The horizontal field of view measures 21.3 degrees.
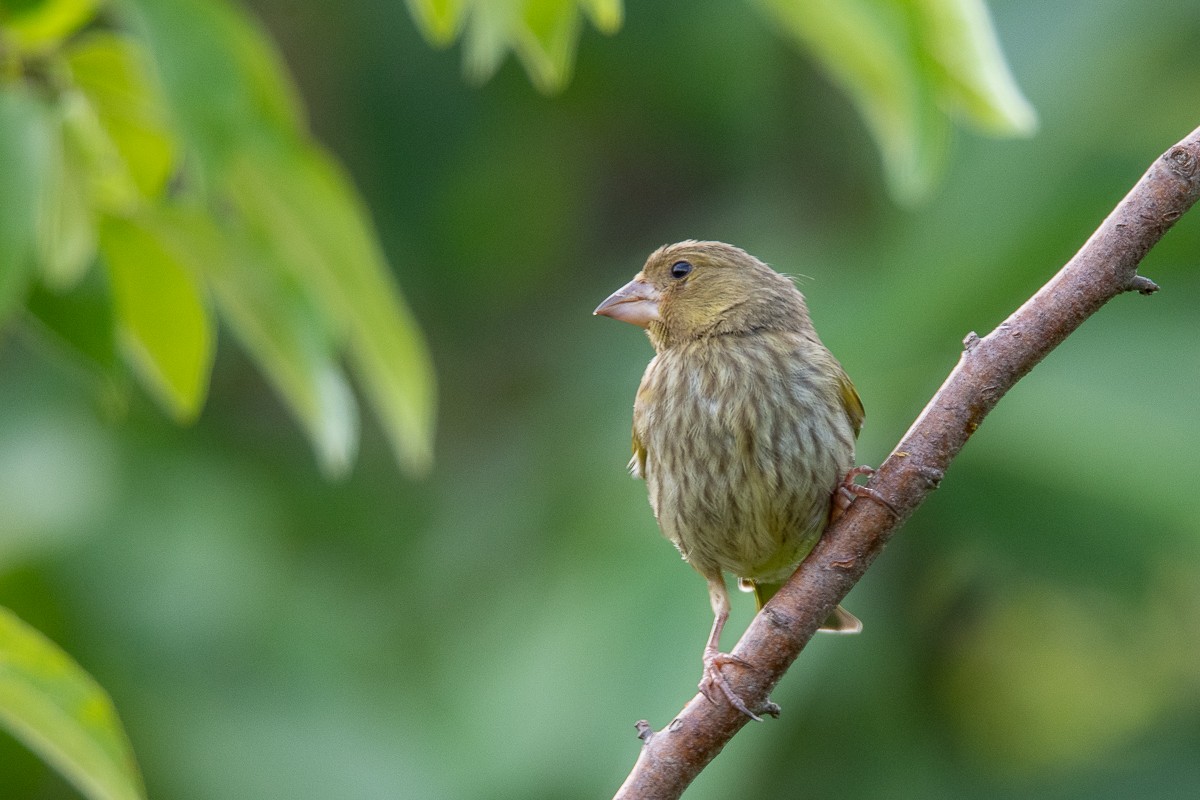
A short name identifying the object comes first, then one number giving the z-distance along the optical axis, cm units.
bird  624
